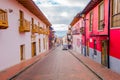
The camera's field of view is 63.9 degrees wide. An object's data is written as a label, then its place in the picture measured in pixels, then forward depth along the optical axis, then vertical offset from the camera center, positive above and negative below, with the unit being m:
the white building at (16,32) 6.02 +0.39
